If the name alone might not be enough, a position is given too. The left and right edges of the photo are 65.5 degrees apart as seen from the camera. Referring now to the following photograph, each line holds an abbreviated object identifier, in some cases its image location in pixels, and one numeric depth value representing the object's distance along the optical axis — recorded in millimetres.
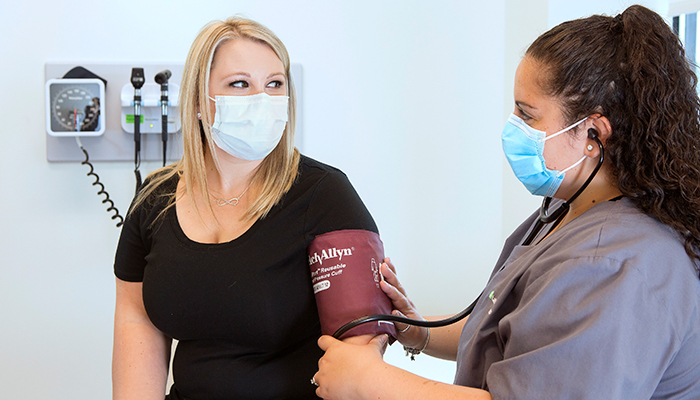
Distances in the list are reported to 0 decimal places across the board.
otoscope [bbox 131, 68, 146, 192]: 1710
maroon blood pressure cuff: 1091
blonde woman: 1143
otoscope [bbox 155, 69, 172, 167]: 1695
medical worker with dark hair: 696
